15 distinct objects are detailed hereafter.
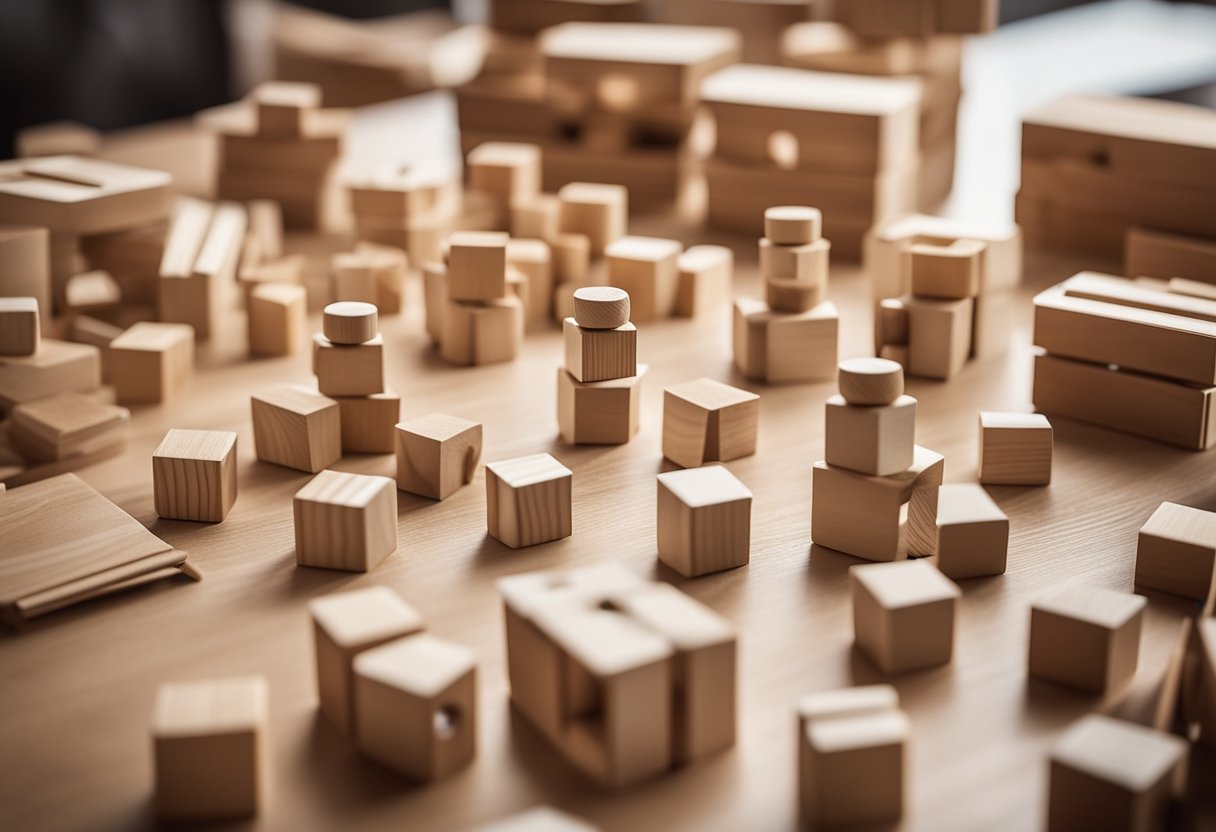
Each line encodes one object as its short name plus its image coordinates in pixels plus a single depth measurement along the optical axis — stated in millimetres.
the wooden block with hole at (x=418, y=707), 1110
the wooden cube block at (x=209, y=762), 1081
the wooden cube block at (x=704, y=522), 1402
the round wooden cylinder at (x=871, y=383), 1410
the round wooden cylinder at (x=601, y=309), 1653
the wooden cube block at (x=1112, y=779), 1005
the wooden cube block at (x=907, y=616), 1234
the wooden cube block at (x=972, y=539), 1395
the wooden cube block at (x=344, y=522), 1422
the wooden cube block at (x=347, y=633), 1175
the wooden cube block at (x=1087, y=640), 1206
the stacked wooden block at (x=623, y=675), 1093
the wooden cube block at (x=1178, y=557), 1357
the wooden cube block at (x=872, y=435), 1423
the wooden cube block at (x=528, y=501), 1467
